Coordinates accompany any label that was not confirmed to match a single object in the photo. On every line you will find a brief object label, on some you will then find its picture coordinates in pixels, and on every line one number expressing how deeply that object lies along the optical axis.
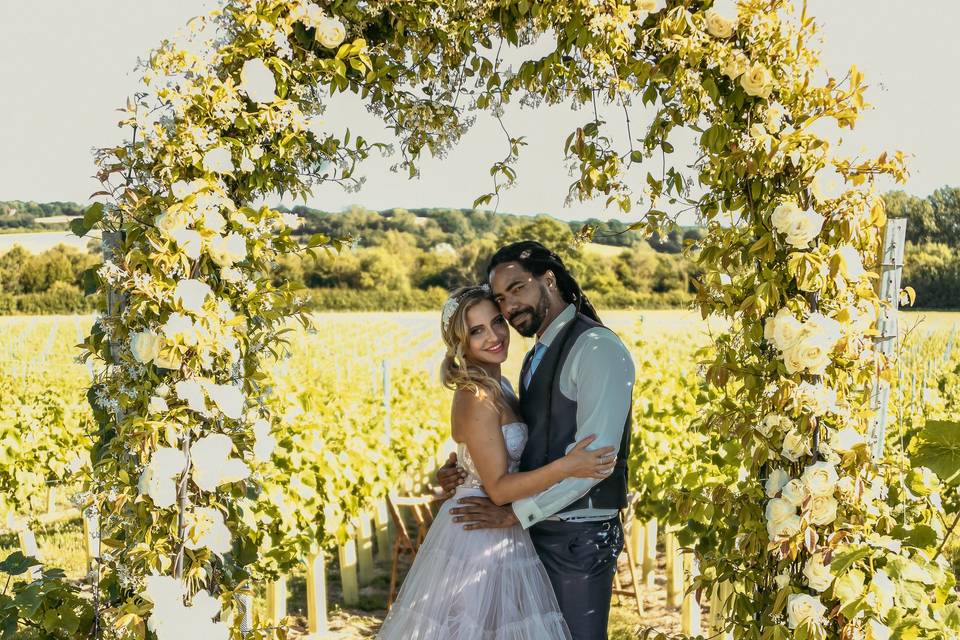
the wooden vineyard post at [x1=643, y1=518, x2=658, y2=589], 6.16
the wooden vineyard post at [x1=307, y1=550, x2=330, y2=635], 5.38
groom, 2.73
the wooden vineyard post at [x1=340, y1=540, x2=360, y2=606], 5.97
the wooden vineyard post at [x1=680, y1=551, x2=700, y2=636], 4.80
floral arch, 2.30
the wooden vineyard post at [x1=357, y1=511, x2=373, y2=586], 6.48
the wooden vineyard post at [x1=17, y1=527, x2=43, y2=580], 6.54
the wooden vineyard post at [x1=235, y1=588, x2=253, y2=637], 2.53
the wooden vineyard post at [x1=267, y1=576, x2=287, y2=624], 5.11
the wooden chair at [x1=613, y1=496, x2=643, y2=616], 5.62
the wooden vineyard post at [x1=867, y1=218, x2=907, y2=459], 2.62
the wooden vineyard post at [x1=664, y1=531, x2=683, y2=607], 5.67
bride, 2.89
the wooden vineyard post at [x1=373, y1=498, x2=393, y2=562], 7.06
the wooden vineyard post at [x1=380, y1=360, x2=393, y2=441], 6.94
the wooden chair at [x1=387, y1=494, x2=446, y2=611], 5.60
